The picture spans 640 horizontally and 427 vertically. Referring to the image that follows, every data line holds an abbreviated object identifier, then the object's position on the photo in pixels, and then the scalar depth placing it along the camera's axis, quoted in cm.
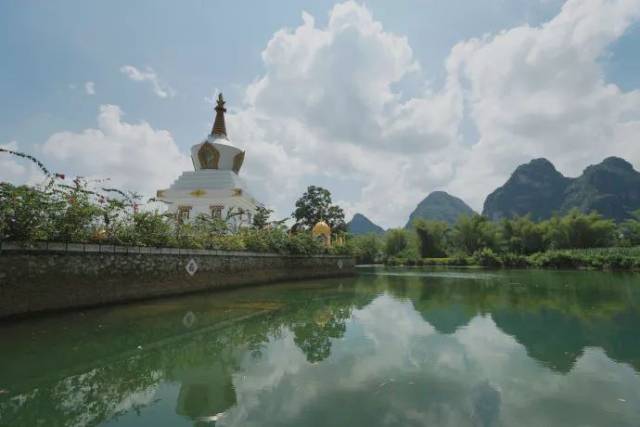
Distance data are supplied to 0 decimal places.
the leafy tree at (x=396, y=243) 4932
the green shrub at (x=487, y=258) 3600
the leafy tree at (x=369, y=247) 4938
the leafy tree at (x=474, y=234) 4161
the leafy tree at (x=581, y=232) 3622
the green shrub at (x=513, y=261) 3512
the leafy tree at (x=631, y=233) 3744
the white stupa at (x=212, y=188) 2278
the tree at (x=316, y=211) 3884
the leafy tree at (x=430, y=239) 4500
